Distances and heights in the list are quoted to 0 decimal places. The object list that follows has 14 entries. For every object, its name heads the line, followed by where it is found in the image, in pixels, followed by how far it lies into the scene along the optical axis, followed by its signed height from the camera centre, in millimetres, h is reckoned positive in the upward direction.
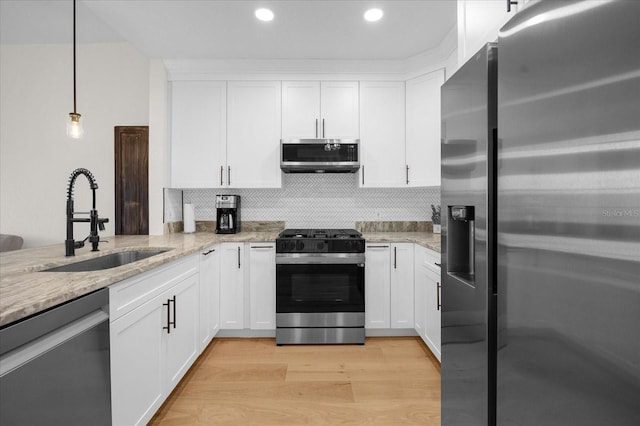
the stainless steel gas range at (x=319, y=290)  3082 -688
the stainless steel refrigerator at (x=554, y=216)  555 -9
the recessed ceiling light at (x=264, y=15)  2582 +1487
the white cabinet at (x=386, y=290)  3182 -709
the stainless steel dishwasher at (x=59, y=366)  934 -476
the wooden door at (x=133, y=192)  3736 +217
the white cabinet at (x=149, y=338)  1474 -649
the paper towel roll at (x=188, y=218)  3592 -65
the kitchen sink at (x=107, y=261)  1907 -304
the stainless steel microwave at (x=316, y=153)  3352 +571
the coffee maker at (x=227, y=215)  3453 -28
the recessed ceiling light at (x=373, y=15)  2584 +1487
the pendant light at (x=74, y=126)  2387 +592
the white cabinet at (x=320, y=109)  3482 +1029
